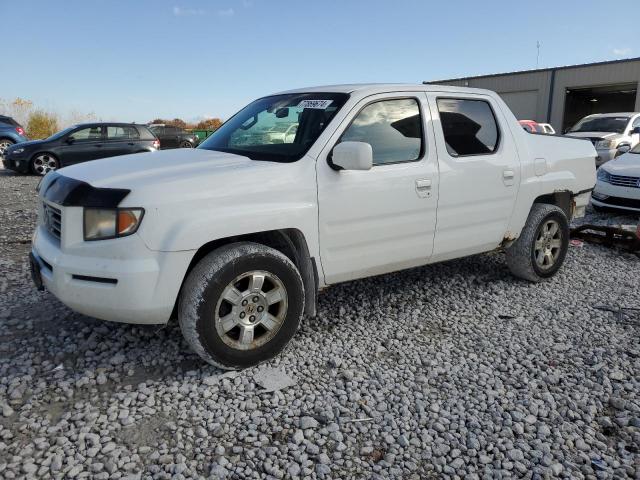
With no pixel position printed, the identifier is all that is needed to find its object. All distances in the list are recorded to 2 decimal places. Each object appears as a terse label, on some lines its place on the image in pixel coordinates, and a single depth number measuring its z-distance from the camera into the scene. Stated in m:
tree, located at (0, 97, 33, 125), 26.22
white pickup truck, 2.94
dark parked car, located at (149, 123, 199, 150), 21.45
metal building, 28.05
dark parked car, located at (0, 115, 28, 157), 17.69
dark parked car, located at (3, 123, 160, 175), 13.50
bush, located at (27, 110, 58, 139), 25.72
